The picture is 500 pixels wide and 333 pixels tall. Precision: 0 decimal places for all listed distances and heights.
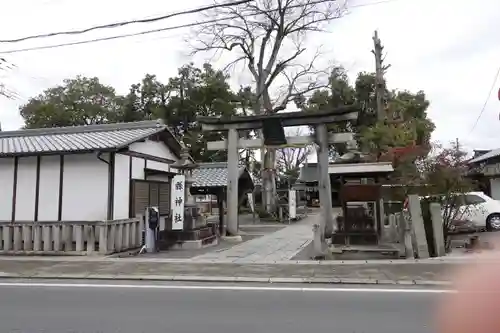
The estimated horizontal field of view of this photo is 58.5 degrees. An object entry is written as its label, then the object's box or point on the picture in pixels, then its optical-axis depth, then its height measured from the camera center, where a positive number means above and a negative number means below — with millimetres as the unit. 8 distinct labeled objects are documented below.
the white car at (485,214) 18219 -400
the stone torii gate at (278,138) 14547 +2442
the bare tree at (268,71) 32625 +10587
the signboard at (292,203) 30945 +258
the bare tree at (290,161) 55312 +5900
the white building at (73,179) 14805 +1071
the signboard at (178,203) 15125 +201
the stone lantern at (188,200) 15734 +349
